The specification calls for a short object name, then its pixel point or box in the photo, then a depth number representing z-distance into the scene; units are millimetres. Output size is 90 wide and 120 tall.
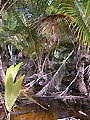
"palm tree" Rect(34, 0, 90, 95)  4188
